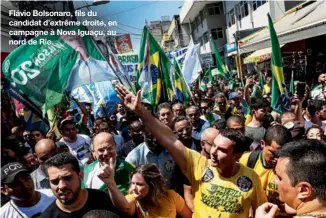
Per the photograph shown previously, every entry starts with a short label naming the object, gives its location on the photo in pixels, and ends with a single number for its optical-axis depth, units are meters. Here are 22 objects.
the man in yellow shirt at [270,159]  2.83
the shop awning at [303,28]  7.22
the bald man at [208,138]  3.22
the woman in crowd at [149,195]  2.67
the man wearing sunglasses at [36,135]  5.25
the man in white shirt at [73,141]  4.66
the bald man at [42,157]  3.55
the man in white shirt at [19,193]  2.66
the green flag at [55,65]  5.11
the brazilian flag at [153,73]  6.53
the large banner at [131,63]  11.22
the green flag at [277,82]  5.45
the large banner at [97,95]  6.25
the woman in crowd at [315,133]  3.72
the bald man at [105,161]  3.14
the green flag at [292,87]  7.20
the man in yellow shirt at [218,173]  2.57
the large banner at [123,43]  22.59
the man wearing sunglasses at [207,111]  6.19
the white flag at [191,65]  9.22
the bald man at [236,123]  4.08
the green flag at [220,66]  12.38
